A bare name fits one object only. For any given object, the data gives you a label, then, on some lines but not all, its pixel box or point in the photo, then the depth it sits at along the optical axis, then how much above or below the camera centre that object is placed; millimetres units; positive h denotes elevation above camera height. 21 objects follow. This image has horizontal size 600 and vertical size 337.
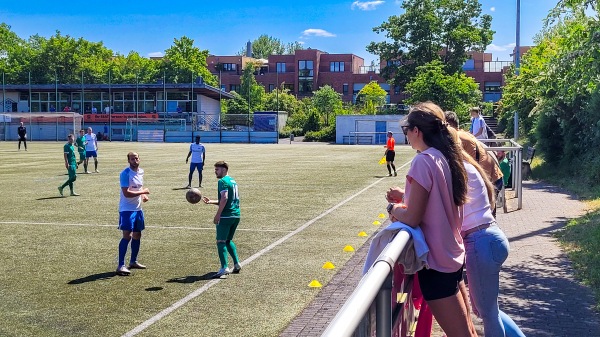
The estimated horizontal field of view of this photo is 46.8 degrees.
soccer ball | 9586 -1148
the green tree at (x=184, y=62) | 98188 +7280
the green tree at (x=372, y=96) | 88212 +2602
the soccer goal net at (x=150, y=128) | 75538 -1710
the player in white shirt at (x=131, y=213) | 9734 -1422
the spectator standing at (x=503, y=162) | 14828 -975
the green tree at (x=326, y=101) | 91088 +1770
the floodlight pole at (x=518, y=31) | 35562 +4356
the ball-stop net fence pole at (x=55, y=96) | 82962 +1908
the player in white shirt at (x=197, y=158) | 22156 -1438
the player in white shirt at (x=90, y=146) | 28016 -1391
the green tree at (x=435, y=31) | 81875 +10020
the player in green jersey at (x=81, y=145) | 26562 -1266
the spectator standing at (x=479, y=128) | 15459 -268
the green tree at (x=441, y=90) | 67000 +2549
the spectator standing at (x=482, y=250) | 4527 -873
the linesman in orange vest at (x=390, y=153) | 26562 -1450
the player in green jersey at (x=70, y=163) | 19562 -1475
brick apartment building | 106250 +6629
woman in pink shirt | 3885 -519
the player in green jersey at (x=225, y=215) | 9266 -1360
